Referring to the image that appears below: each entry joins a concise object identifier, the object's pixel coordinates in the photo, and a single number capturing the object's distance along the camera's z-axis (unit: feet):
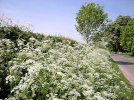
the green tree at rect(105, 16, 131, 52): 116.18
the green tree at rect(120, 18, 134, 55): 88.75
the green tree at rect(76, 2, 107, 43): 58.29
